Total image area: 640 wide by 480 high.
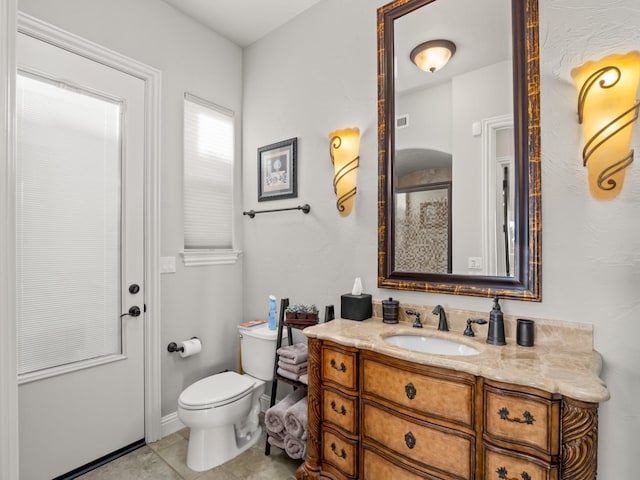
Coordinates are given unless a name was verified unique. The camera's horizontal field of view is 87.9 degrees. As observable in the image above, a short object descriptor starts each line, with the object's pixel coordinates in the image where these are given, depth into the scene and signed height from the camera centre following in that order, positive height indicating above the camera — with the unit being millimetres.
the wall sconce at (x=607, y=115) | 1230 +489
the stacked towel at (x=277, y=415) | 1926 -1006
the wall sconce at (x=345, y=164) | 2010 +491
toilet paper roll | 2307 -727
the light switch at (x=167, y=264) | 2254 -145
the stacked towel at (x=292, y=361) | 1999 -721
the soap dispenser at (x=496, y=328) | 1401 -360
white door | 1709 -82
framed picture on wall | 2375 +545
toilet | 1879 -950
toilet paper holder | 2279 -720
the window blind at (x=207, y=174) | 2434 +532
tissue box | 1834 -352
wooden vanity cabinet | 1003 -657
